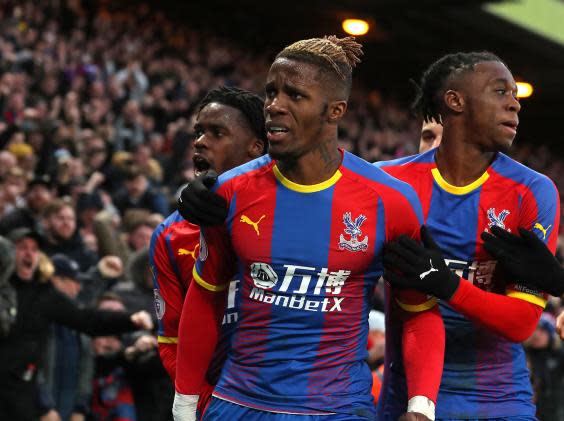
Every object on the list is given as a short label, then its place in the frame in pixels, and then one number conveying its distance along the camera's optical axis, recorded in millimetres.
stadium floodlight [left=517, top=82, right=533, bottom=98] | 13536
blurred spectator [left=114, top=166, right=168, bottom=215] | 23687
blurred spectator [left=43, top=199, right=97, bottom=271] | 18141
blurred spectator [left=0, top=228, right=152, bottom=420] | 14258
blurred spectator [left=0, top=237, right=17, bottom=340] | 14039
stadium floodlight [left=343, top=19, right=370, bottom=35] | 20172
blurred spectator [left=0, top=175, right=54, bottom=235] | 18844
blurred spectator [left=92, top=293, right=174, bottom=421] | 13594
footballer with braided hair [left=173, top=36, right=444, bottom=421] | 7285
